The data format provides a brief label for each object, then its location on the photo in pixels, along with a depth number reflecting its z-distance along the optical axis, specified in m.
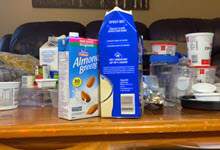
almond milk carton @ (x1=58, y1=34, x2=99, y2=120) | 0.63
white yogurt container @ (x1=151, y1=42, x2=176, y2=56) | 0.98
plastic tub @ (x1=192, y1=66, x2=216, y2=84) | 0.96
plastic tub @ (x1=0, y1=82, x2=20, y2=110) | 0.80
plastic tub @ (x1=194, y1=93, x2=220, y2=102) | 0.76
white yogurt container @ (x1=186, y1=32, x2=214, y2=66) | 0.97
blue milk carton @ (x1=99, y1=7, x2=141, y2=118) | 0.63
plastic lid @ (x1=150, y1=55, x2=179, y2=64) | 0.94
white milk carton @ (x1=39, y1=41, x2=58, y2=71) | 0.99
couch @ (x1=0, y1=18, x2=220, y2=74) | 2.20
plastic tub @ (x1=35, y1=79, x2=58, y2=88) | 0.94
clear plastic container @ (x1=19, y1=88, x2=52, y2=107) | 0.95
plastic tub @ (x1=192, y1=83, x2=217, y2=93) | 0.81
